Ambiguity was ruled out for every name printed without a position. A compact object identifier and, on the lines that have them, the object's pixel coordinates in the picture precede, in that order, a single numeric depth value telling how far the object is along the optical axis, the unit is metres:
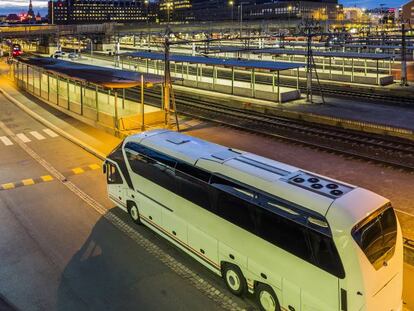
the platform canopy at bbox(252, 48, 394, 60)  33.84
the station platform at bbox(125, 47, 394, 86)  34.81
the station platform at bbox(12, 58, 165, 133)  20.92
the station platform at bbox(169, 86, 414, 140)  20.69
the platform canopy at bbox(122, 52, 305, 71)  28.70
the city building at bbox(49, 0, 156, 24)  195.88
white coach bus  6.18
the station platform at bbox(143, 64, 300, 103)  29.26
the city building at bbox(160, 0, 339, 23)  141.88
